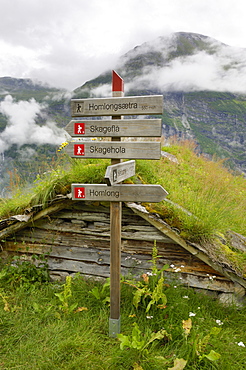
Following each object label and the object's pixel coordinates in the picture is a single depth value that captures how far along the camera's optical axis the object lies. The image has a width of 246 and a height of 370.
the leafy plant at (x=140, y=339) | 2.87
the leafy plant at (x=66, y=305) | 3.66
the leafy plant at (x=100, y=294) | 3.95
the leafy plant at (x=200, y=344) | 2.72
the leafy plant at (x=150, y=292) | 3.55
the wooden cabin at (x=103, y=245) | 4.08
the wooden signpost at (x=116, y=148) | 3.10
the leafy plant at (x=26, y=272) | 4.59
